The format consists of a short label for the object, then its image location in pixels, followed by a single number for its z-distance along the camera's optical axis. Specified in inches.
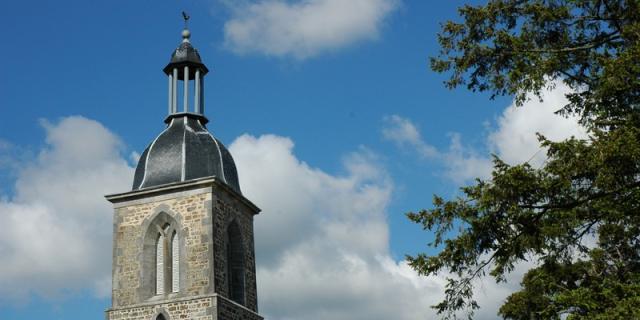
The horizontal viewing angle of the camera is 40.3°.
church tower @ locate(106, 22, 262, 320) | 789.9
